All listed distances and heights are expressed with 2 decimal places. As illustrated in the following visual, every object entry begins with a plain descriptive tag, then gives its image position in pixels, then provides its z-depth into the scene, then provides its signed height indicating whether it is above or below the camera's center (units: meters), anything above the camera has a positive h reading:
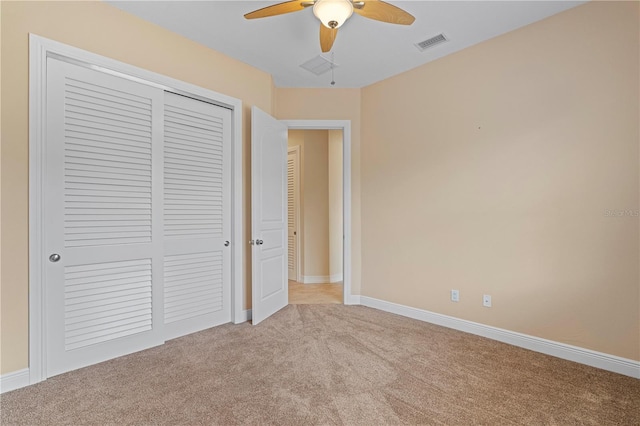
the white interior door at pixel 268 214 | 3.37 +0.01
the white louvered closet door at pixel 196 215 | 2.97 +0.00
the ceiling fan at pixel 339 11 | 1.90 +1.23
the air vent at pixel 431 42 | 2.96 +1.58
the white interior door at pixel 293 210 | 5.57 +0.08
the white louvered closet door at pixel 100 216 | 2.31 -0.01
